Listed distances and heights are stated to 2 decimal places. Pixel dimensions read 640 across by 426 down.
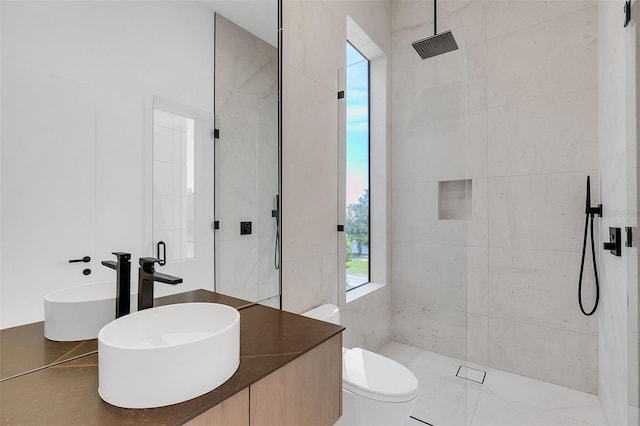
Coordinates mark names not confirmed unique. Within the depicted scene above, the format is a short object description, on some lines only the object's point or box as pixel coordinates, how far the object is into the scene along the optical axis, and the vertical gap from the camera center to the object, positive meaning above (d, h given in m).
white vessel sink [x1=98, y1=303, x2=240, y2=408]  0.60 -0.30
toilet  1.33 -0.76
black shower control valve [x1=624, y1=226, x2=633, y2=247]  1.05 -0.08
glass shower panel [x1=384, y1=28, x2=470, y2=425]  1.75 -0.03
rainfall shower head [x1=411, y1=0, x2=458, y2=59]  1.67 +0.90
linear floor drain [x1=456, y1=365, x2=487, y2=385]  1.86 -1.00
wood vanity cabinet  0.67 -0.45
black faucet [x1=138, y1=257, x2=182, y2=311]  0.91 -0.19
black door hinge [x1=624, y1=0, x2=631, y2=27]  1.04 +0.67
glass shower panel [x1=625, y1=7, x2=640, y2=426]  0.97 +0.01
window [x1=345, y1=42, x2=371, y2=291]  1.92 +0.22
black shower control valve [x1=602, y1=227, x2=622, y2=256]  1.27 -0.12
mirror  0.72 +0.19
